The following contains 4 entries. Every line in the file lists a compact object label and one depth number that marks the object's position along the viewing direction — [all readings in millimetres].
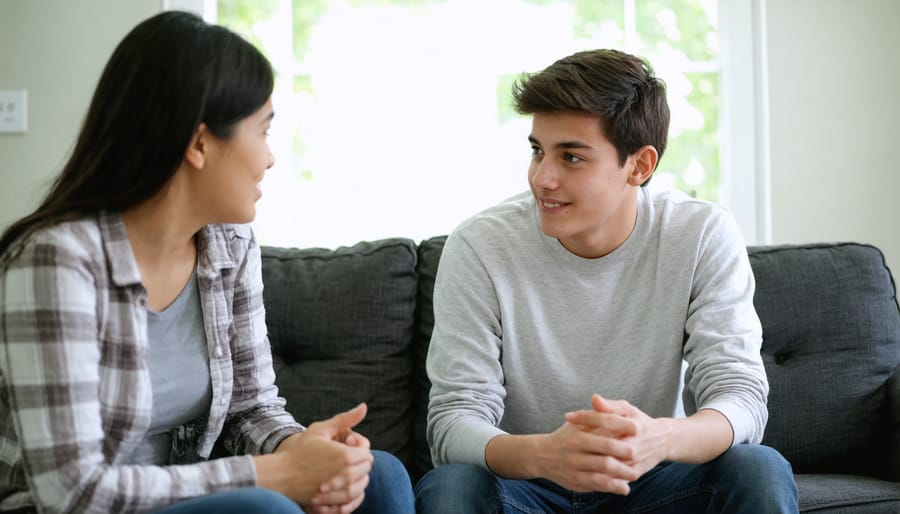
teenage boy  1672
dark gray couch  2041
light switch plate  2758
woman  1197
